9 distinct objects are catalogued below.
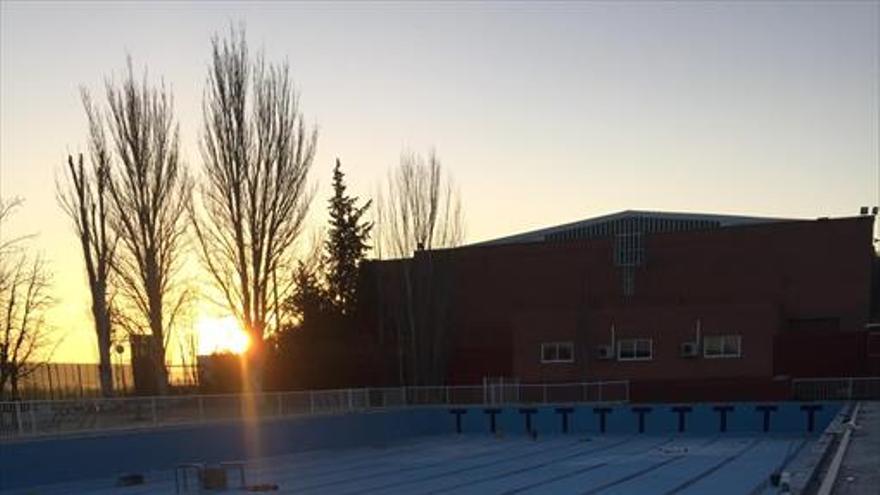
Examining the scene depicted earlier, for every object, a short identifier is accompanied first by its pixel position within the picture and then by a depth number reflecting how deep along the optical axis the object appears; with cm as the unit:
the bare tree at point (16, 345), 3812
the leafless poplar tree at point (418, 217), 4425
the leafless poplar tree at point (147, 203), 3066
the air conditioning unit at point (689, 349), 3991
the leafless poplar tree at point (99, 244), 3058
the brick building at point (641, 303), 3962
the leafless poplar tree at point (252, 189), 3103
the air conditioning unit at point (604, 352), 4197
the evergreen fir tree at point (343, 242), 5328
